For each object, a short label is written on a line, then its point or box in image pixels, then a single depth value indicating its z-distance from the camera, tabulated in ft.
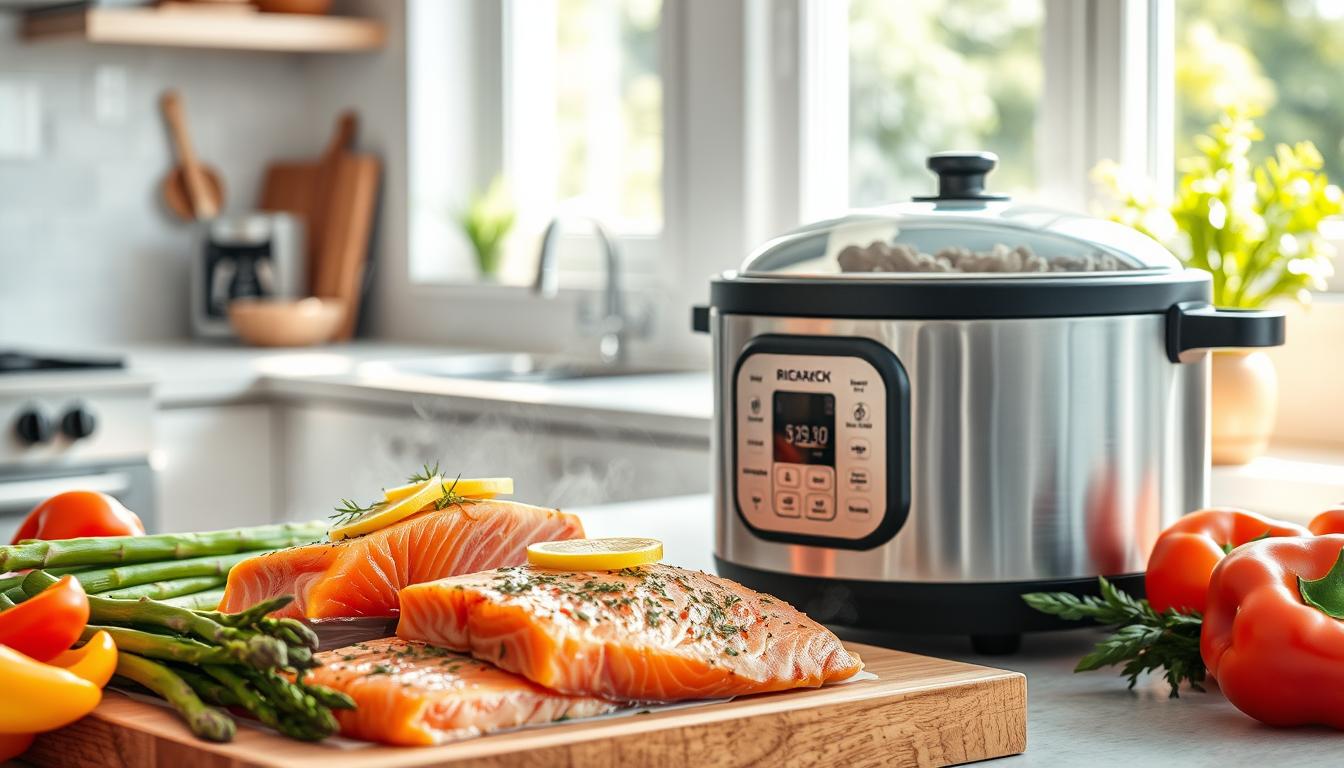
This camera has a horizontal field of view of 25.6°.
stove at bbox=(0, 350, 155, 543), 10.51
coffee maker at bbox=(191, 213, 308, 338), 14.28
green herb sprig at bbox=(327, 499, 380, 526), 5.25
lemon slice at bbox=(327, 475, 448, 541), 5.11
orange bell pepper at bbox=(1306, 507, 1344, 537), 5.19
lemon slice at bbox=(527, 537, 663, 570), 4.90
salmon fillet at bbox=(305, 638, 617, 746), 4.39
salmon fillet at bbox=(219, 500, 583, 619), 4.98
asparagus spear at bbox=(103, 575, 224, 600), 5.28
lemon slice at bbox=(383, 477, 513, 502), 5.24
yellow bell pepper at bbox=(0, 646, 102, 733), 4.47
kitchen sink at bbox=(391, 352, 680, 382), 12.02
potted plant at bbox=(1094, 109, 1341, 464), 7.49
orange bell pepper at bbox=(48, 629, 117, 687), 4.58
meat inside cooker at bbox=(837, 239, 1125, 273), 5.43
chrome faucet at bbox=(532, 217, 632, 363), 11.62
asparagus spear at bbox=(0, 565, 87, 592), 5.08
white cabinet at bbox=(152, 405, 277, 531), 11.56
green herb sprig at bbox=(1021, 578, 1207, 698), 5.09
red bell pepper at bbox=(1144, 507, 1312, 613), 5.20
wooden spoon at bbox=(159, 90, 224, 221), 14.66
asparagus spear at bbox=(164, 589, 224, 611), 5.37
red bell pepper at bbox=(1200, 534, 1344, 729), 4.81
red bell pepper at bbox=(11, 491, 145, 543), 5.61
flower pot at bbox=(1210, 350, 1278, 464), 7.17
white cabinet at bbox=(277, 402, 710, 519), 9.19
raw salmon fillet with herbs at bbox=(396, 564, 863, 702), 4.56
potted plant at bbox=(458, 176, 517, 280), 13.54
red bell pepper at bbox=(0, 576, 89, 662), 4.64
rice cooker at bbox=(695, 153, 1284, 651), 5.28
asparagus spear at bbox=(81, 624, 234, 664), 4.53
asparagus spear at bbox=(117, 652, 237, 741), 4.41
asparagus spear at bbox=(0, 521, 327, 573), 5.23
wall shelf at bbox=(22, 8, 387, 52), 12.95
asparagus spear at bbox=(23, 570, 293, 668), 4.45
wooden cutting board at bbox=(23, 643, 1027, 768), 4.38
